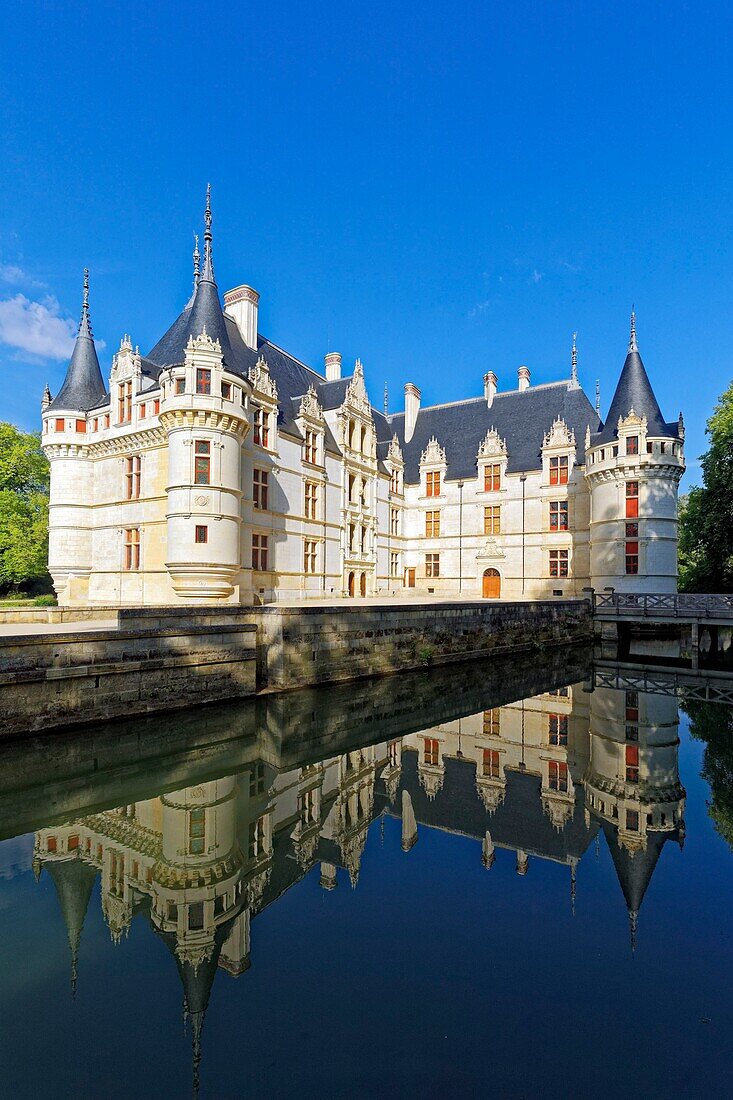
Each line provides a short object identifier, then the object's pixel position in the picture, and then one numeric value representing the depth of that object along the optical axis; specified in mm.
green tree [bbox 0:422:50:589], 27031
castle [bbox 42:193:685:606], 16328
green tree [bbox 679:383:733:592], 24406
